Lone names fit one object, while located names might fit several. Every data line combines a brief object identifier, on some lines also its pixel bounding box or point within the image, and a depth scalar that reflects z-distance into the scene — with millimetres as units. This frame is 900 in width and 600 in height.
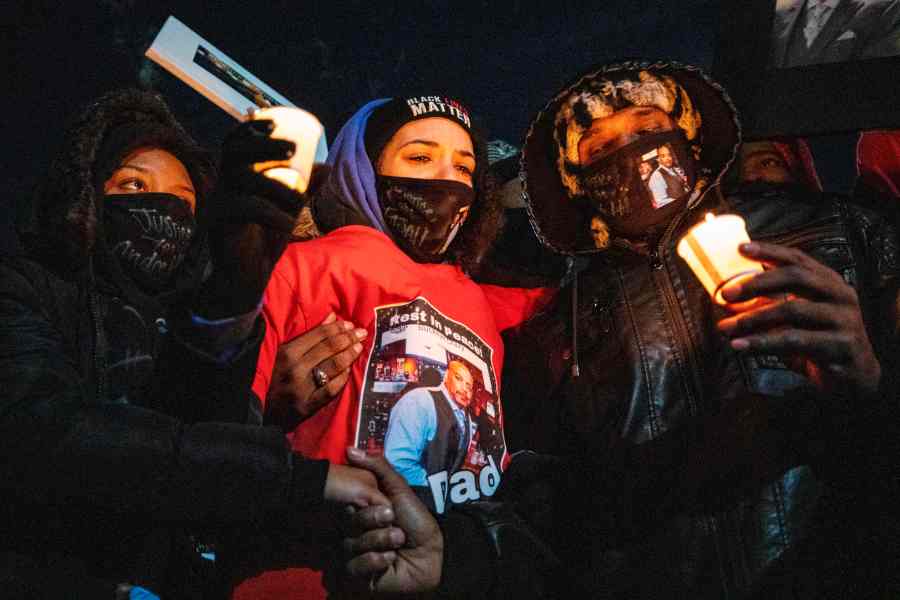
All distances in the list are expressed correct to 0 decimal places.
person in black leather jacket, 779
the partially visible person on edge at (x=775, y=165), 1708
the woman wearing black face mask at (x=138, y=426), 741
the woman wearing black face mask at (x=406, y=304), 928
